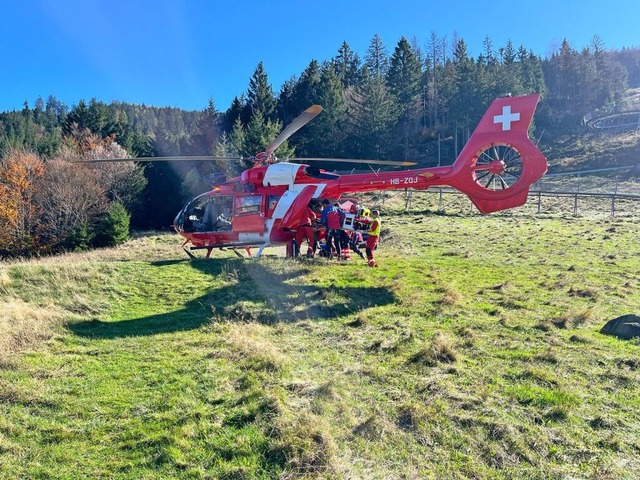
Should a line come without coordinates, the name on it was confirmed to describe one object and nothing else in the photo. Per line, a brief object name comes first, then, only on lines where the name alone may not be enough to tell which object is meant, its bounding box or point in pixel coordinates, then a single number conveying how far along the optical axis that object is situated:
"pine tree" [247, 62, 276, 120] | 51.75
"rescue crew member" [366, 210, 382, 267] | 12.88
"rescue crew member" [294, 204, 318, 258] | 14.10
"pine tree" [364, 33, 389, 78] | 83.62
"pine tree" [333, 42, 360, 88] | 76.06
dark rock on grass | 7.48
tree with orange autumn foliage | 32.09
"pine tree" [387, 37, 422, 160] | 59.69
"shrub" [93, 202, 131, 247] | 29.55
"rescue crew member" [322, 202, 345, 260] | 13.33
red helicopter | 11.70
